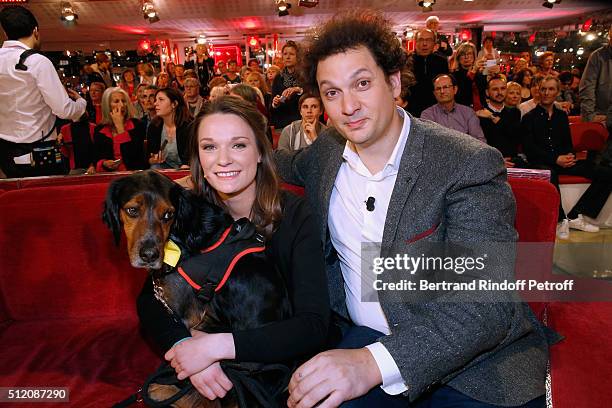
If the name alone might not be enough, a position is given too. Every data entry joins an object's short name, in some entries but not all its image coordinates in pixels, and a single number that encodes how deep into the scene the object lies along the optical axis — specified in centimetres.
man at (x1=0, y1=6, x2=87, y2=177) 351
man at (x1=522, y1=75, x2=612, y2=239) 488
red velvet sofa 190
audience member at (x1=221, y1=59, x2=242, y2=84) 977
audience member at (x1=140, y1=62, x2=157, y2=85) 902
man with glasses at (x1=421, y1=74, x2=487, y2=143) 490
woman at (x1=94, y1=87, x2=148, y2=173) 508
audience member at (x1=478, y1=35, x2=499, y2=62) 1021
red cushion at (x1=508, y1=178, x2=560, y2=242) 188
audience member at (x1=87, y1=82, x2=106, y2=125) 777
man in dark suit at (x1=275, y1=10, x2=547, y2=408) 130
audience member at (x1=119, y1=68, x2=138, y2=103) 996
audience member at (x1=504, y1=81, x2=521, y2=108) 593
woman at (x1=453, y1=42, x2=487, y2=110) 611
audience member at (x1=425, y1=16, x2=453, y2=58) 679
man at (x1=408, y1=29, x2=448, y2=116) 542
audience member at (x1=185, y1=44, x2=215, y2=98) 1260
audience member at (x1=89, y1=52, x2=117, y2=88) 970
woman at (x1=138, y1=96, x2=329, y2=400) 139
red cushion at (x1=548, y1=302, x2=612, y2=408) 146
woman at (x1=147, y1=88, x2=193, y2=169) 486
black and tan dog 151
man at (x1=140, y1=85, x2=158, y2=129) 609
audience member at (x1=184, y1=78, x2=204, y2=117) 666
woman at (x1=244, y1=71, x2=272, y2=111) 670
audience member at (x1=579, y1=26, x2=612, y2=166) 577
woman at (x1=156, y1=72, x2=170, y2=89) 819
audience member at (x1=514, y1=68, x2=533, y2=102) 852
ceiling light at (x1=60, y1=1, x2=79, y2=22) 1123
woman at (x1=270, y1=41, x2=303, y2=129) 540
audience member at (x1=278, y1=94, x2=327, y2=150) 421
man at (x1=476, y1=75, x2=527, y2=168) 555
